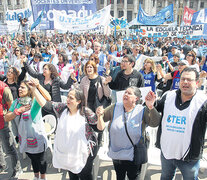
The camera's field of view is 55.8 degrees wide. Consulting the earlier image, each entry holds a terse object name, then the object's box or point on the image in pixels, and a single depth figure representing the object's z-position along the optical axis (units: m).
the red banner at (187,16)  14.02
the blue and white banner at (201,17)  9.99
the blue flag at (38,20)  7.58
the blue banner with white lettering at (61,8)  7.59
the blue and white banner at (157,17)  12.71
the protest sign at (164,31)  12.18
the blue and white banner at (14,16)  9.85
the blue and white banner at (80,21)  7.67
